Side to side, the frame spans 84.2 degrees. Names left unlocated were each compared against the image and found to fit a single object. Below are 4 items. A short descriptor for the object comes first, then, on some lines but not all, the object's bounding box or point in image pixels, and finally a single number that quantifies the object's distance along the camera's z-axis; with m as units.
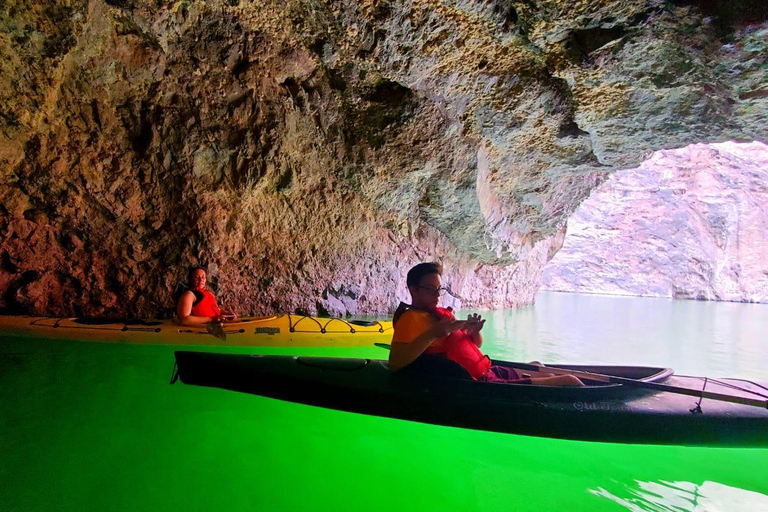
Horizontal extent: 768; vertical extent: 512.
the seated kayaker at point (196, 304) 4.77
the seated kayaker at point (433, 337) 2.27
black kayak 2.27
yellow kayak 4.63
